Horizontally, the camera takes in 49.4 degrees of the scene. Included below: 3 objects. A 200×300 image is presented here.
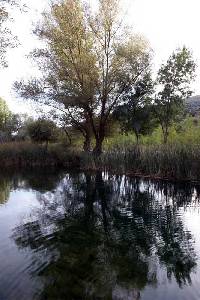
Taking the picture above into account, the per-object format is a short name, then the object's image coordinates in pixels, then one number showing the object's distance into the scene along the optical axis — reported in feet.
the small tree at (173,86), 44.81
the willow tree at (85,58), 46.38
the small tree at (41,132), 56.66
